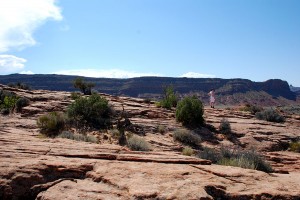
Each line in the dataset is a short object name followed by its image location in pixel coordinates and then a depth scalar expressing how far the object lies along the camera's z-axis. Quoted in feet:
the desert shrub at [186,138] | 51.11
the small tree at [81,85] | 92.63
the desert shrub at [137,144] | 40.19
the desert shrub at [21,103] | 63.36
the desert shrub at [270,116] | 74.74
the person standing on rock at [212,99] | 94.12
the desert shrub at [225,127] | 59.61
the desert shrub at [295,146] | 53.06
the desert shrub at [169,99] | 77.00
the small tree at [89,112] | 55.26
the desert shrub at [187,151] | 42.24
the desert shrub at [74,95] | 73.15
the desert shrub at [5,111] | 60.39
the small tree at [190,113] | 62.08
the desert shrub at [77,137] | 40.52
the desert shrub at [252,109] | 92.34
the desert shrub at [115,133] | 49.24
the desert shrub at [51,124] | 48.14
